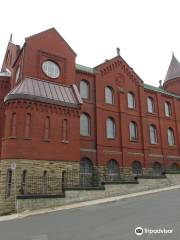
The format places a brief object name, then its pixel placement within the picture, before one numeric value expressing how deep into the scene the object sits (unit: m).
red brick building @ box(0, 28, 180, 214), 20.00
